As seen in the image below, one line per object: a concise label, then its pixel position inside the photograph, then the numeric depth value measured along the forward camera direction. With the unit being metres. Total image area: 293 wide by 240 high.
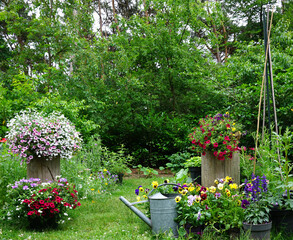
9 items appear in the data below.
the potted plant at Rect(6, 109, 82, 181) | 3.48
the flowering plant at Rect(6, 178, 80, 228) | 3.04
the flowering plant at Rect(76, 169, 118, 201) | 4.37
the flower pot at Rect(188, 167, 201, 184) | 4.27
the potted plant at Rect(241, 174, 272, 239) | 2.43
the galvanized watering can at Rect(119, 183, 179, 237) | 2.72
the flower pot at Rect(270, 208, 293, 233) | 2.67
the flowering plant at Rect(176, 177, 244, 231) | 2.64
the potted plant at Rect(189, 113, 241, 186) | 3.46
